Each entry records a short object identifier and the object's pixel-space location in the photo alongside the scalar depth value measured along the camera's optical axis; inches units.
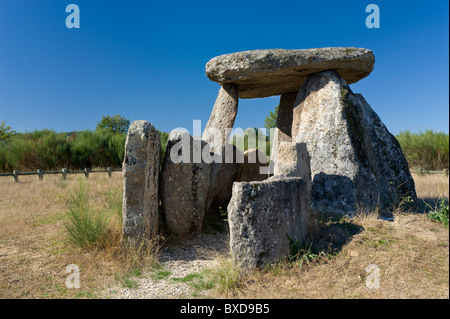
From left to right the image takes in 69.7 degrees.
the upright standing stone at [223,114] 296.7
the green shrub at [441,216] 198.6
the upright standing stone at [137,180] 187.6
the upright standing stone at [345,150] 245.8
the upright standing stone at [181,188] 222.1
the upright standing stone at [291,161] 209.1
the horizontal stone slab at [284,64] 278.8
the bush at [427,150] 534.6
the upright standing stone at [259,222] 154.2
